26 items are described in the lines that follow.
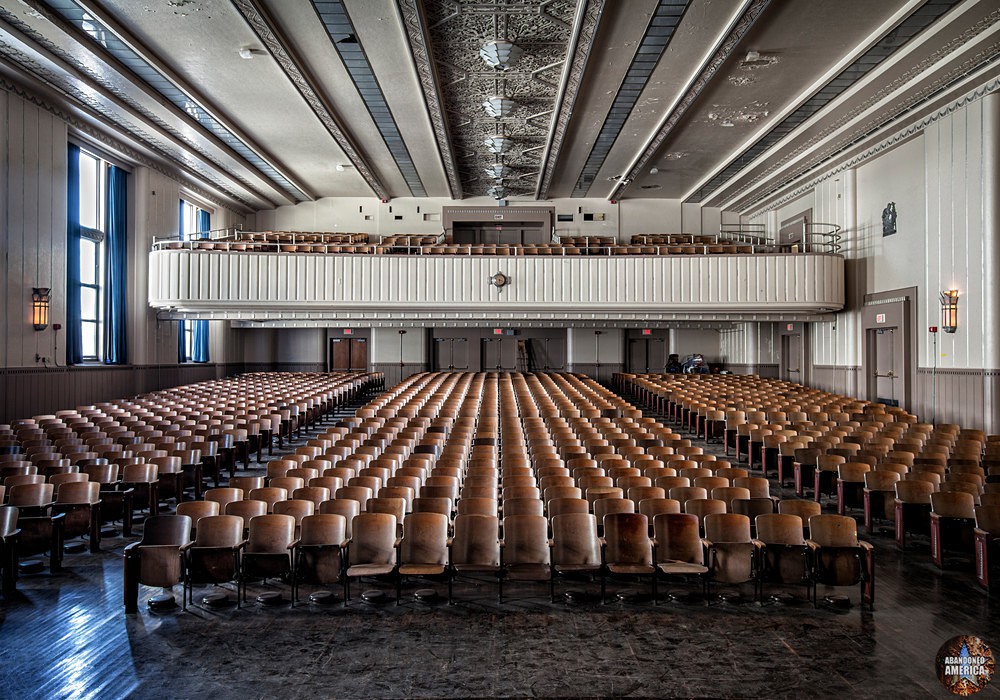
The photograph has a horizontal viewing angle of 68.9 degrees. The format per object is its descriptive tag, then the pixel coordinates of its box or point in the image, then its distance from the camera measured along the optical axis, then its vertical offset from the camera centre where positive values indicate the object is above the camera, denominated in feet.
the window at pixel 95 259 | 52.60 +6.88
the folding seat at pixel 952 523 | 21.26 -5.18
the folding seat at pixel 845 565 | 17.83 -5.38
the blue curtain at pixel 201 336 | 72.59 +1.25
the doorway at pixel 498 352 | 83.30 -0.49
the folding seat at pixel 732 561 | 18.07 -5.31
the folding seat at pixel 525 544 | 18.72 -5.09
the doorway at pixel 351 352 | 84.17 -0.46
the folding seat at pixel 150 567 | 17.53 -5.30
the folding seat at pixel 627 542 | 18.58 -5.01
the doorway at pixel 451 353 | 83.76 -0.60
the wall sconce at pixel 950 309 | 42.06 +2.20
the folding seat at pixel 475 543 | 18.57 -5.03
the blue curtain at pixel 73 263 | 51.96 +6.17
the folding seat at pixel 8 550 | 18.52 -5.15
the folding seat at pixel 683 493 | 22.44 -4.50
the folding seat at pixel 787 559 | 18.21 -5.33
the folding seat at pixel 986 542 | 19.12 -5.18
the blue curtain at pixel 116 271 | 57.21 +6.17
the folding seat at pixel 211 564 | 17.87 -5.29
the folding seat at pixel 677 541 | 18.53 -4.98
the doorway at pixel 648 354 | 83.46 -0.75
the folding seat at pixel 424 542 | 18.45 -4.95
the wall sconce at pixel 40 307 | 46.42 +2.66
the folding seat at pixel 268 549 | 18.07 -5.07
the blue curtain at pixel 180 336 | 67.92 +1.17
